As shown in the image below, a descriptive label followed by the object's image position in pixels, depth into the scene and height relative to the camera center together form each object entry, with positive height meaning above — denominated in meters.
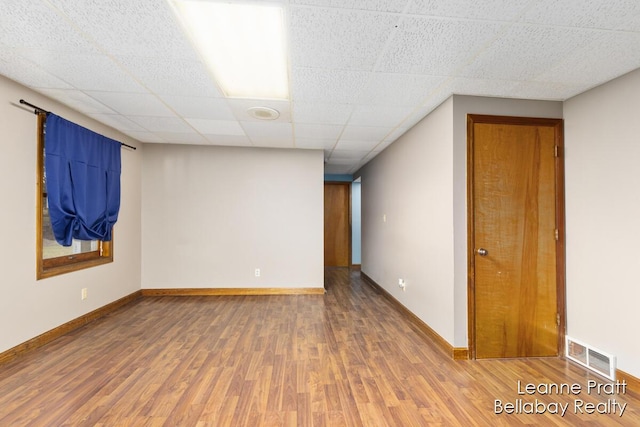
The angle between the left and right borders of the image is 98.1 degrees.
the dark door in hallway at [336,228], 6.75 -0.27
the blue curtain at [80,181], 2.62 +0.39
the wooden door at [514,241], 2.39 -0.21
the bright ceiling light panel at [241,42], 1.53 +1.14
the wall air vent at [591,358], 2.04 -1.12
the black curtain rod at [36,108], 2.35 +0.97
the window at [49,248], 2.54 -0.33
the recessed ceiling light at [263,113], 2.76 +1.07
